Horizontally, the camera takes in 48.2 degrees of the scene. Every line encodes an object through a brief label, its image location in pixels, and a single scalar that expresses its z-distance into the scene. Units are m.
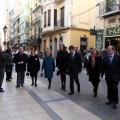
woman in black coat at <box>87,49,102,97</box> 4.57
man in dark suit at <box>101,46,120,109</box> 3.73
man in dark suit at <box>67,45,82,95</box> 4.84
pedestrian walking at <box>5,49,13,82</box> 6.50
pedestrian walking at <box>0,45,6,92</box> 4.91
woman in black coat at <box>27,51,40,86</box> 5.74
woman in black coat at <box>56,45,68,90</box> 5.27
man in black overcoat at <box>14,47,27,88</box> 5.66
